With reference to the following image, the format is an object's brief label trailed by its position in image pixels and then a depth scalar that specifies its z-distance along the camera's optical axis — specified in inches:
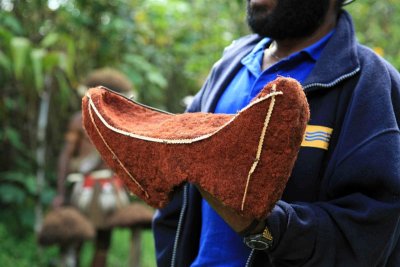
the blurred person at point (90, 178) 162.1
